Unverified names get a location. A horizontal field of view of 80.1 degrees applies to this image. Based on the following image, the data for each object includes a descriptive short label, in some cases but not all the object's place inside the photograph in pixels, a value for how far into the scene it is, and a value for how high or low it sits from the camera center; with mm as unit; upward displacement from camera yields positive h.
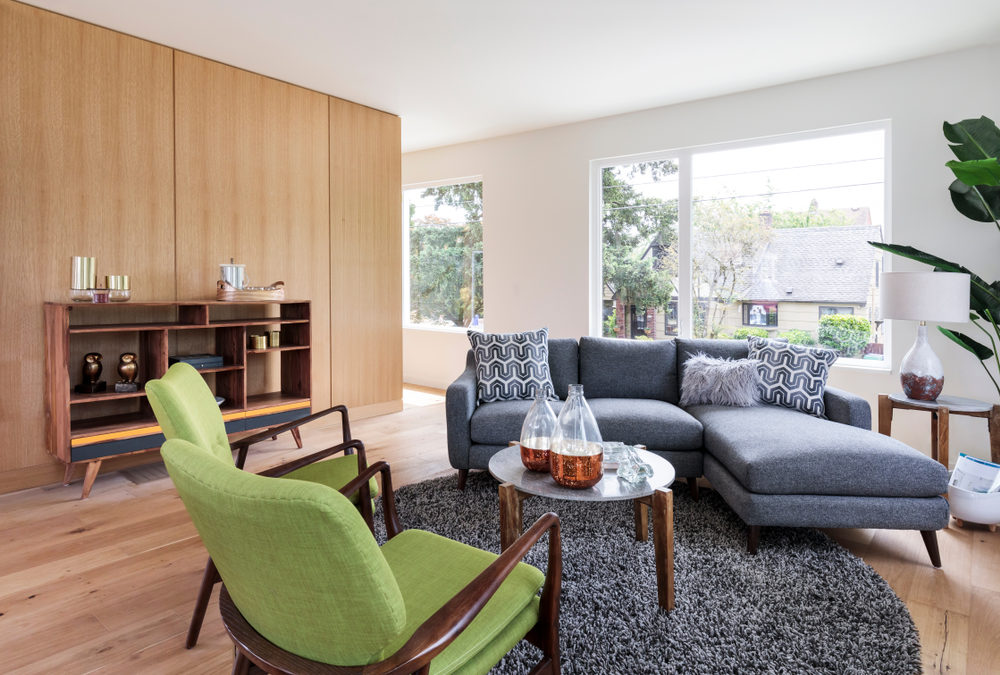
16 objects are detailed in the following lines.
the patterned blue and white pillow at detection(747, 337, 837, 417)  3389 -275
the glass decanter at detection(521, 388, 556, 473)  2246 -408
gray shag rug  1842 -994
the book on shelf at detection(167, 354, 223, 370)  3822 -205
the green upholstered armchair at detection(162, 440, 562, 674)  938 -465
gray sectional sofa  2482 -545
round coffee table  2057 -606
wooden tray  4039 +252
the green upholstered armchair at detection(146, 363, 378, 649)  1595 -346
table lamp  3084 +110
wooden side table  3053 -452
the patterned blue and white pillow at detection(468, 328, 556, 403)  3717 -244
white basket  2797 -844
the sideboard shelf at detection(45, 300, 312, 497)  3322 -242
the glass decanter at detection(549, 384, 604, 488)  2064 -421
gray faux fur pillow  3502 -326
